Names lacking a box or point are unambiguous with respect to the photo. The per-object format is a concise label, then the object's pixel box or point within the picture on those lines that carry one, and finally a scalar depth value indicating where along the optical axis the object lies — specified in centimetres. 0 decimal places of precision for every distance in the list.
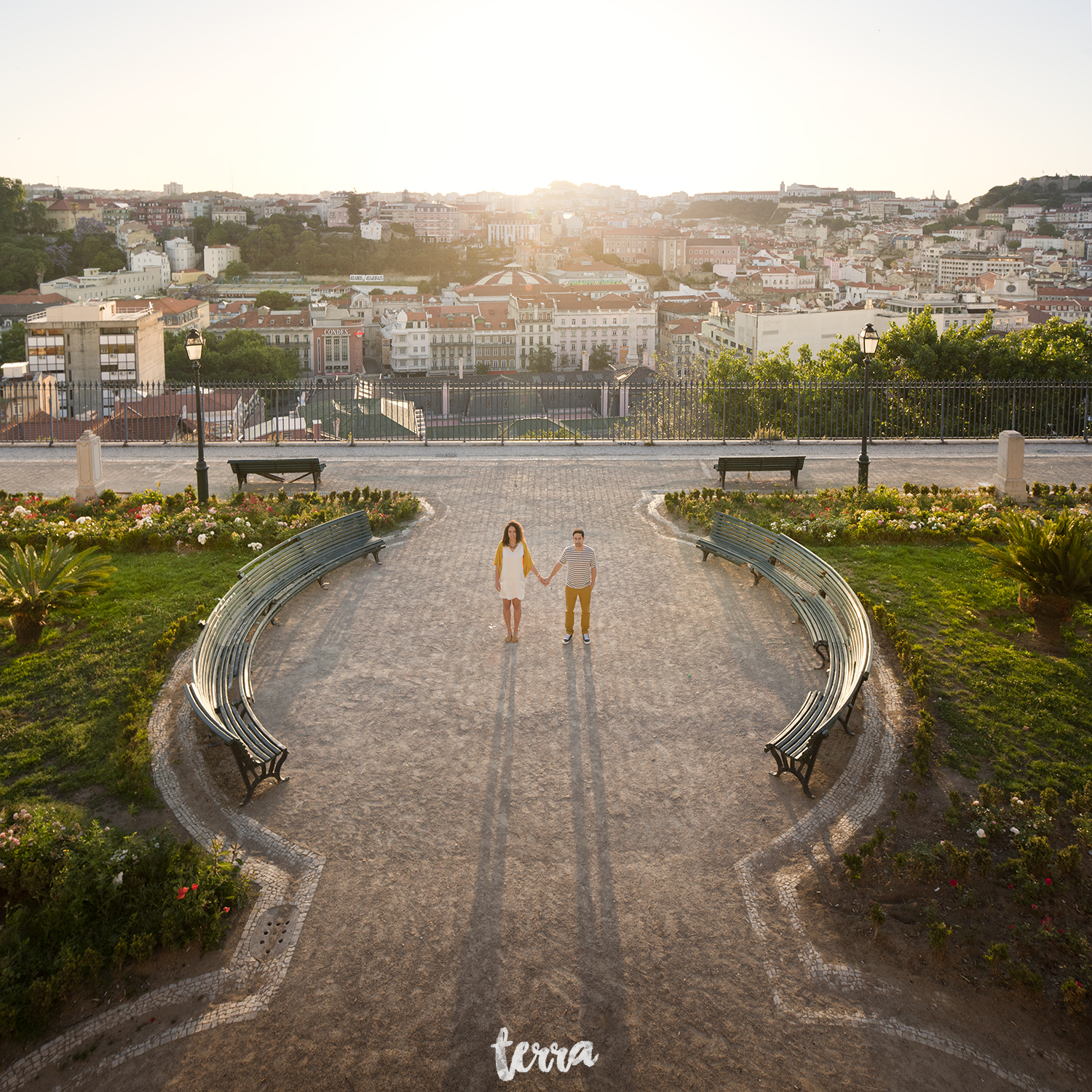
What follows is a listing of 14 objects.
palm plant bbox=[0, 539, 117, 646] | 848
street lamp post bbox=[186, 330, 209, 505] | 1245
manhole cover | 500
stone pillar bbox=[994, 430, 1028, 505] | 1309
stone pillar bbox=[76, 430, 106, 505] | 1283
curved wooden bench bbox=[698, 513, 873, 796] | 664
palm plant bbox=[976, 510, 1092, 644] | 830
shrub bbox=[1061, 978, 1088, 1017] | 452
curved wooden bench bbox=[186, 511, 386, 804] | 648
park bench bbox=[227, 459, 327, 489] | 1355
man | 876
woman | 864
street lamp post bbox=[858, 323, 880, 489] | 1348
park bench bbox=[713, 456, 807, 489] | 1370
